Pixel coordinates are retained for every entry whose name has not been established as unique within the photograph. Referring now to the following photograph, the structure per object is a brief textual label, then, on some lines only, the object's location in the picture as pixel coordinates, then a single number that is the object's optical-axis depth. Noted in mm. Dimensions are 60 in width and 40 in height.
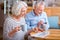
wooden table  2211
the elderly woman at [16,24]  2538
